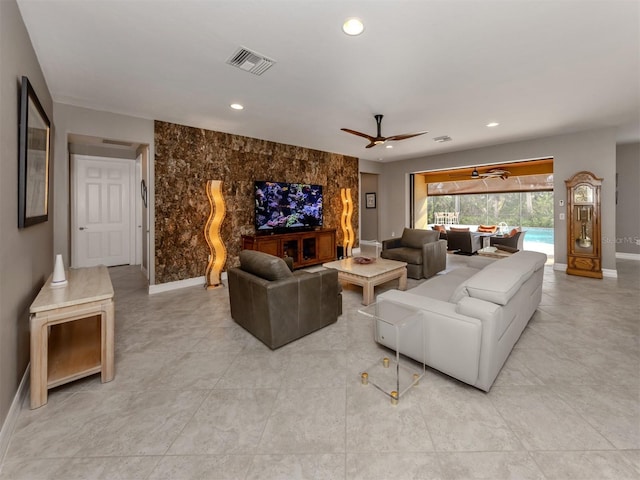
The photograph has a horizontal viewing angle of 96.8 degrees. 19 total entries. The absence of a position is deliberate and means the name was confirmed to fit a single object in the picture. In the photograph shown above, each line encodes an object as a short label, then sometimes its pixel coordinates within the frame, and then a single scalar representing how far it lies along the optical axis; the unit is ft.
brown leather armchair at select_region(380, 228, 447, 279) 15.64
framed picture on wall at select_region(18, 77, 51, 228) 6.03
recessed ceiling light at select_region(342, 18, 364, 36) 6.74
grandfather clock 15.89
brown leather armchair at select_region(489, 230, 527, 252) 20.48
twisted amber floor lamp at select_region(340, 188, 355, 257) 21.43
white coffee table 11.75
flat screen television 17.34
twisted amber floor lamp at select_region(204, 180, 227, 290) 14.62
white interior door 17.74
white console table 5.79
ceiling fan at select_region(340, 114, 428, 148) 12.91
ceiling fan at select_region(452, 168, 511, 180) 23.11
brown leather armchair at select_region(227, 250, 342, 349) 8.11
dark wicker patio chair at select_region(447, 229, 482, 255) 21.67
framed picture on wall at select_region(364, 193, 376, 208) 29.22
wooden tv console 16.06
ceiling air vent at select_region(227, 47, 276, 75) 8.13
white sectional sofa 5.97
